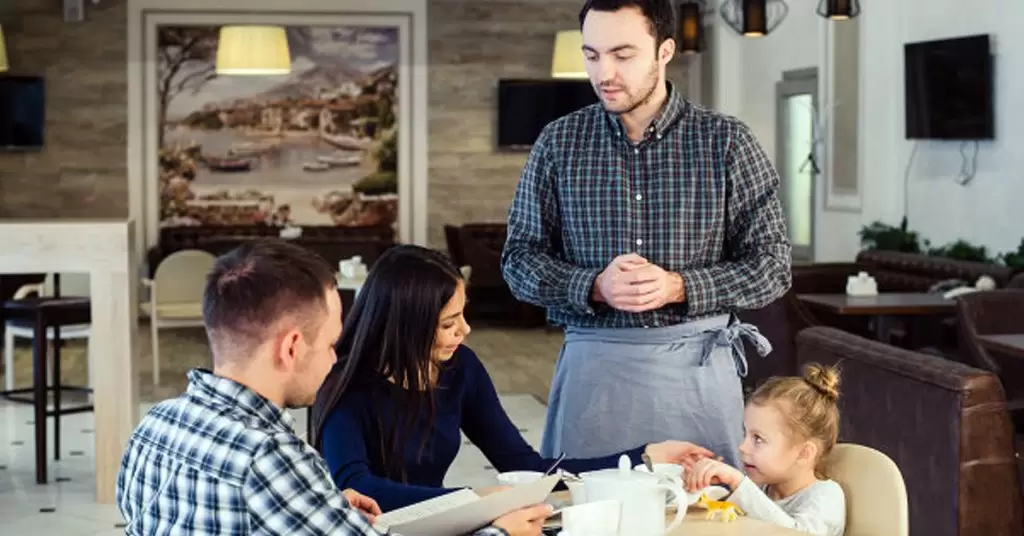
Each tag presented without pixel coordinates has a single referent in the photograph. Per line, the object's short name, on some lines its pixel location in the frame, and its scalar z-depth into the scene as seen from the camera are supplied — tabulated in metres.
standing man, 3.28
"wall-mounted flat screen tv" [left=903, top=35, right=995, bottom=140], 10.12
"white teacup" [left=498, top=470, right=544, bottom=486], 2.84
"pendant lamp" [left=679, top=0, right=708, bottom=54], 12.53
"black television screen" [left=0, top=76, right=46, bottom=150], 15.10
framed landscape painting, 15.47
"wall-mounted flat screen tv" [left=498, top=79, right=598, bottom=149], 15.84
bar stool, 7.62
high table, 7.09
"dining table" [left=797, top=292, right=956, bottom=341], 8.78
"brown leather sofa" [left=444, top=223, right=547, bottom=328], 14.92
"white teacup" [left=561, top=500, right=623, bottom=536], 2.42
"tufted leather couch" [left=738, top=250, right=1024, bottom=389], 9.28
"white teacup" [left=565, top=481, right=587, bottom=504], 2.69
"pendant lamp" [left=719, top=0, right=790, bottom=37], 11.02
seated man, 2.10
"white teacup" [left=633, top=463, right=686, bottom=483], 2.76
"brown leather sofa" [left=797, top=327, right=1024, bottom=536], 4.94
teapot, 2.50
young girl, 3.00
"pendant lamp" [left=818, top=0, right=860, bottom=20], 10.52
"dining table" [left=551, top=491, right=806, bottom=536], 2.70
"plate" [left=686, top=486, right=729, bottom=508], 2.87
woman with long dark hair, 3.08
